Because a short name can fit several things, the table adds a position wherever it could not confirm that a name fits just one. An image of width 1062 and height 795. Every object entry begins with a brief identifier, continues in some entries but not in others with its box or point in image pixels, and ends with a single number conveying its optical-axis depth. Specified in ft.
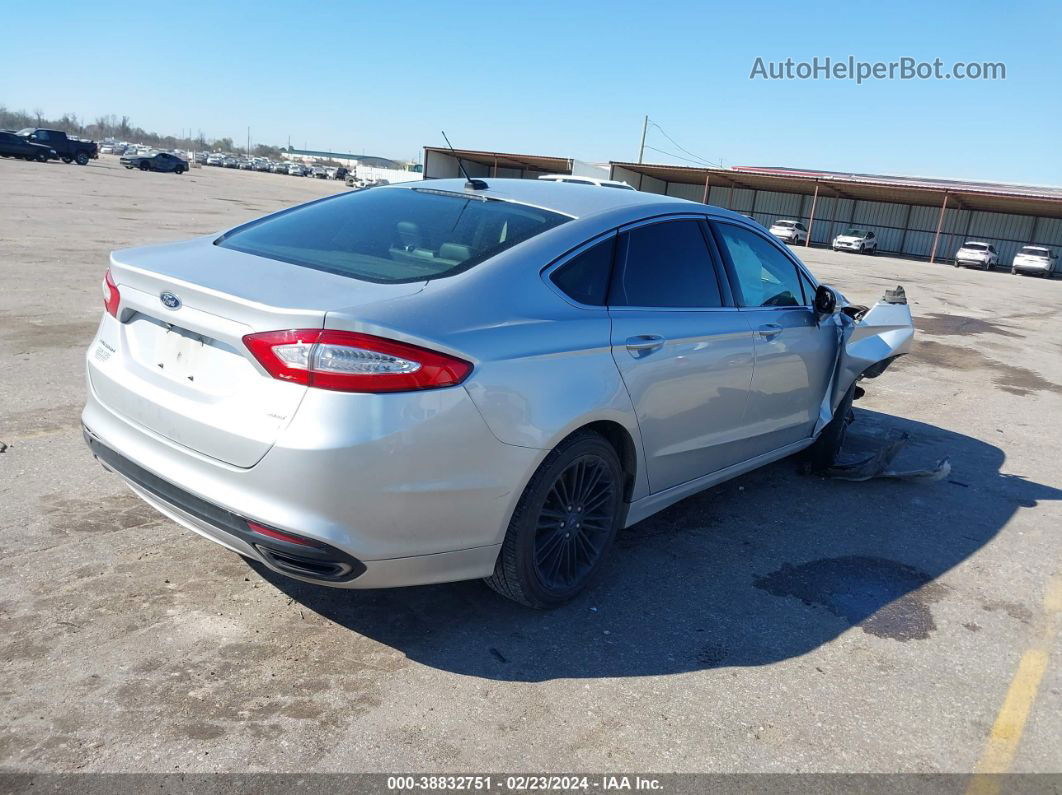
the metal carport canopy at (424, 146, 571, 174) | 162.40
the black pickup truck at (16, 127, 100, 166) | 152.45
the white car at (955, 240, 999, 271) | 135.44
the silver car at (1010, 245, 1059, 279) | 130.21
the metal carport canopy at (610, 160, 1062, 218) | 135.54
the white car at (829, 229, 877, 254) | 147.43
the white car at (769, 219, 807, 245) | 147.43
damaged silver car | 8.64
